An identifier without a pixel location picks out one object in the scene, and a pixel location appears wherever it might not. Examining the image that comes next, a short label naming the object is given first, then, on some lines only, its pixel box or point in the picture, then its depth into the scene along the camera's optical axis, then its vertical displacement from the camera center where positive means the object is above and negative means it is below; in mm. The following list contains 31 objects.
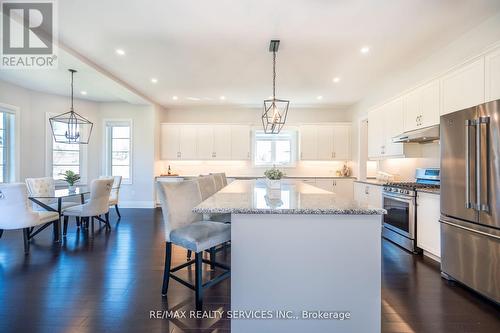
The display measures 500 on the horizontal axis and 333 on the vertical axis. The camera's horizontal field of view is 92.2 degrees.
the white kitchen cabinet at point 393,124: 4062 +754
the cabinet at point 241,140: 6672 +732
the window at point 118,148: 6516 +476
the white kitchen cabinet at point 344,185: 6152 -464
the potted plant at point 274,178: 2529 -124
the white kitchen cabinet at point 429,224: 2986 -735
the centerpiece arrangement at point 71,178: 4137 -220
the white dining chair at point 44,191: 3980 -453
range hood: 3263 +464
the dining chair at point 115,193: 4992 -589
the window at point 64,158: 5773 +185
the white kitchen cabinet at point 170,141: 6750 +700
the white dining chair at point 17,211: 3143 -616
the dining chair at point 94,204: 4000 -651
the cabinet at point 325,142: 6523 +677
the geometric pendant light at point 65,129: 5805 +892
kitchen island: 1646 -709
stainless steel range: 3361 -598
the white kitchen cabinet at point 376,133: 4645 +687
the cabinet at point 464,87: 2594 +942
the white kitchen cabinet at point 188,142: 6723 +672
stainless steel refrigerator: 2076 -283
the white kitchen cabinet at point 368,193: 4309 -511
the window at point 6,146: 4855 +380
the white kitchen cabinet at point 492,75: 2404 +947
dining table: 3707 -598
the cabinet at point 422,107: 3260 +893
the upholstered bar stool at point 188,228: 1984 -565
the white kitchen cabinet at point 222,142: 6684 +674
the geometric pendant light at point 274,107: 3102 +764
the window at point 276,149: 6914 +509
